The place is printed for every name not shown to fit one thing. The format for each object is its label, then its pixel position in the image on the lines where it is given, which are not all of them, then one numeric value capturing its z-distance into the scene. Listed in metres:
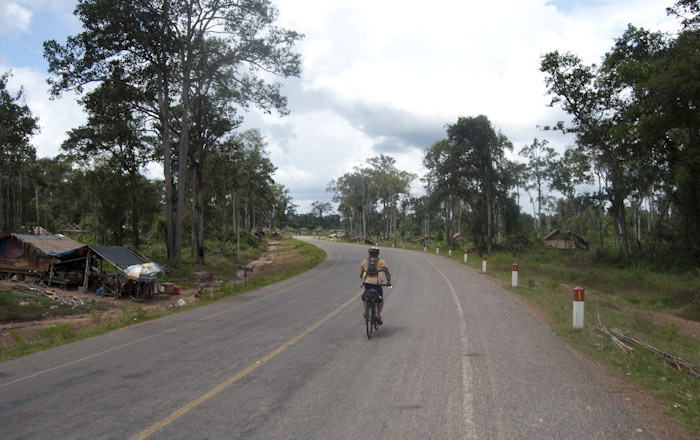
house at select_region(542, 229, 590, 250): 53.09
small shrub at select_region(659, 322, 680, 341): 8.85
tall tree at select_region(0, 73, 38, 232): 27.97
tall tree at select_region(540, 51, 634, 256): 26.90
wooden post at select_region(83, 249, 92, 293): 18.00
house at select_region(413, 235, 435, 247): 72.54
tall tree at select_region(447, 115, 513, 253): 41.03
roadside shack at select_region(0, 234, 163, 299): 17.81
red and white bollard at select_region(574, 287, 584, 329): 8.25
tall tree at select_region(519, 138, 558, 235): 52.94
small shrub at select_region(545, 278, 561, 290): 17.38
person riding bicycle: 8.39
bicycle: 7.96
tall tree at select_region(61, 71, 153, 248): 25.00
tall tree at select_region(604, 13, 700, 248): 18.77
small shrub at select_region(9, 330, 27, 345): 9.41
